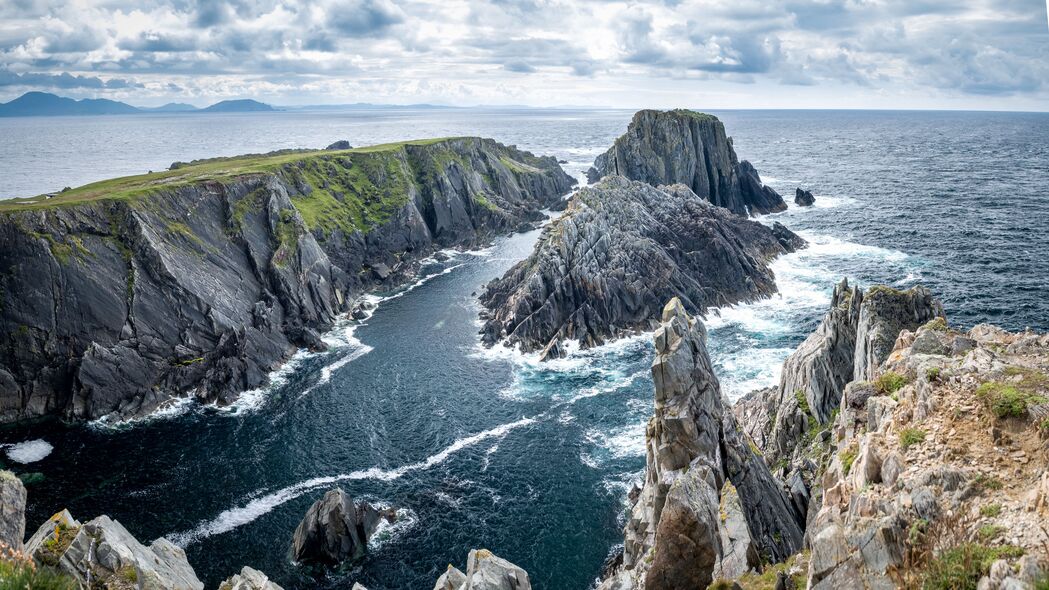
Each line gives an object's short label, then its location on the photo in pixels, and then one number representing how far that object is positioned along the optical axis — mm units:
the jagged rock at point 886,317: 36250
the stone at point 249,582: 24144
